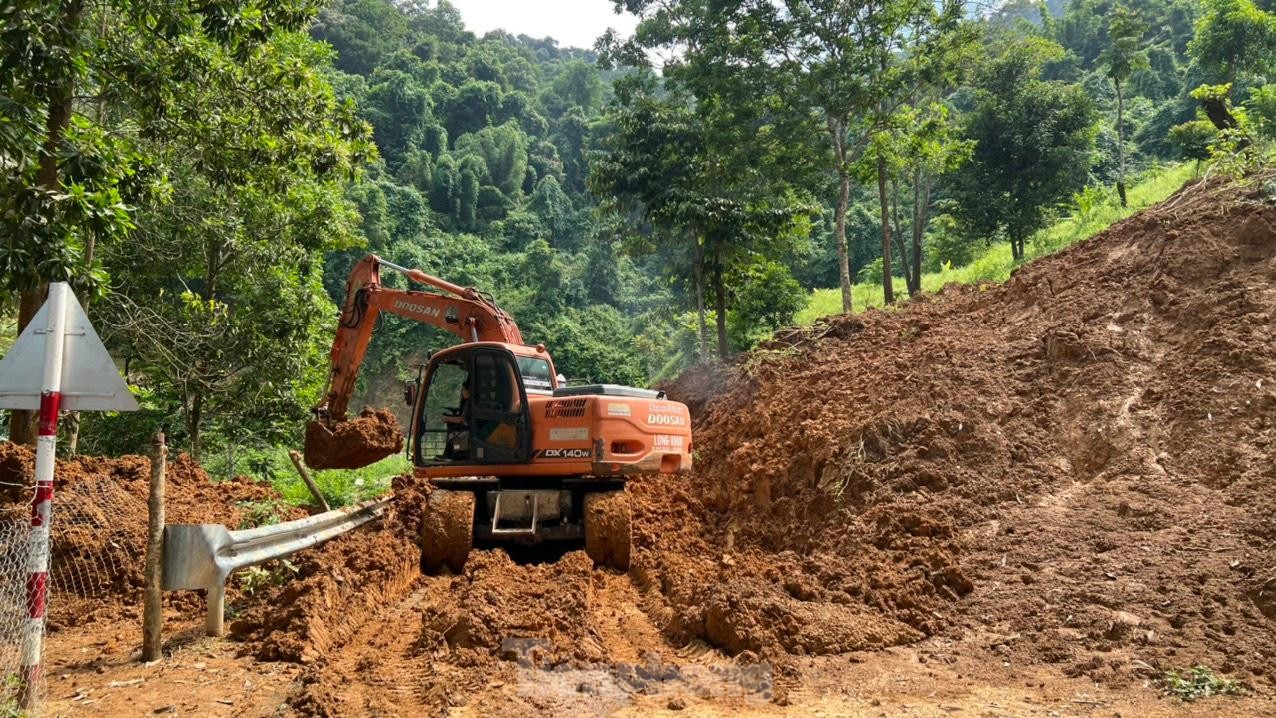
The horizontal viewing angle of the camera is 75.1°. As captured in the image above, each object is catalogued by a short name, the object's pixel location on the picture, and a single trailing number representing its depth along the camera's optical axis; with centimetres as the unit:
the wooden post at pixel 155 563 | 468
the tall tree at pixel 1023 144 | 2095
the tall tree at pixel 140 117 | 599
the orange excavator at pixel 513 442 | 788
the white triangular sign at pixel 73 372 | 415
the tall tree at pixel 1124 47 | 2086
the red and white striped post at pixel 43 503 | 405
